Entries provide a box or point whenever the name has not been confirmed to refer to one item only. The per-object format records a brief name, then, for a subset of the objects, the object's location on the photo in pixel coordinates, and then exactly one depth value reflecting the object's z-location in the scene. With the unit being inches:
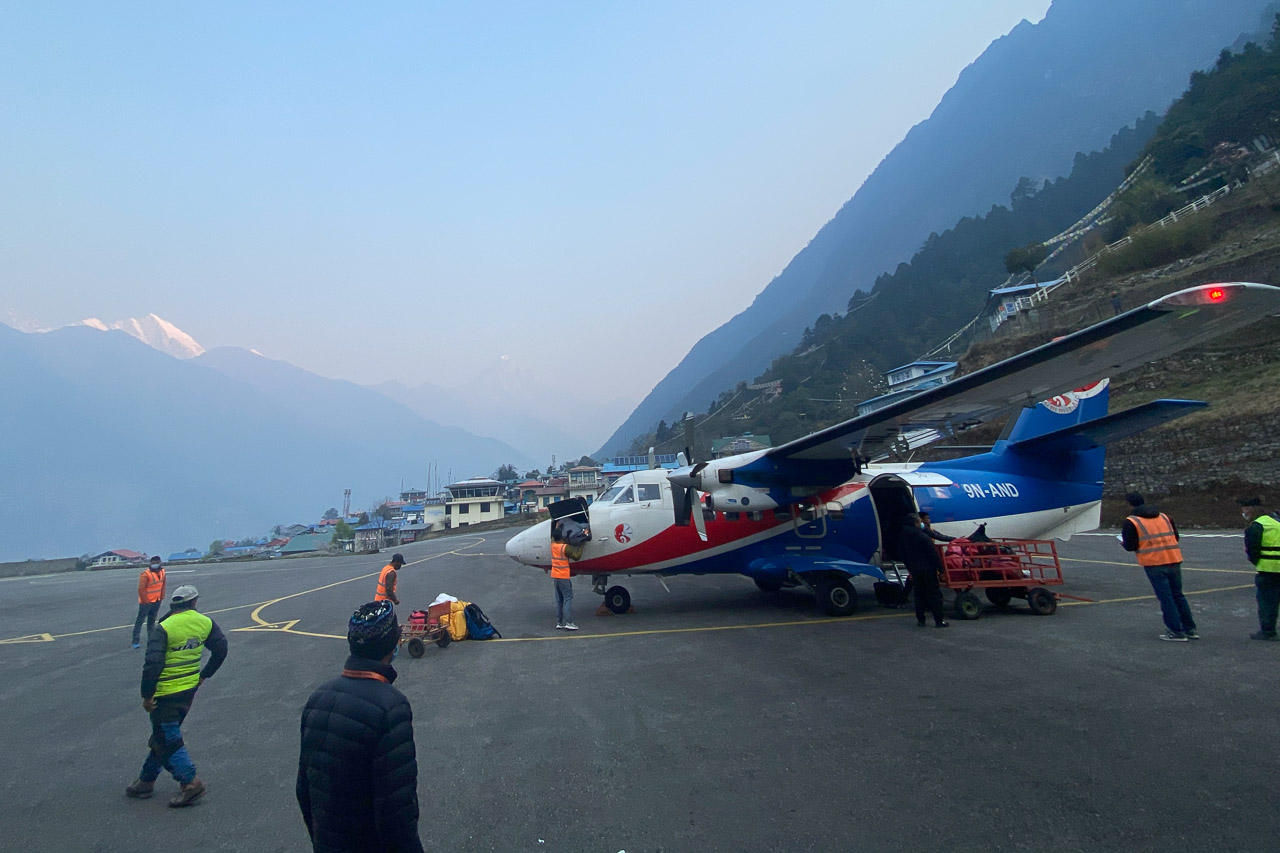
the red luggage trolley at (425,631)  328.5
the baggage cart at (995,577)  345.4
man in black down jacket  89.4
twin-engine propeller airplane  369.7
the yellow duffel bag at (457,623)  353.7
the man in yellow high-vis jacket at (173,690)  167.0
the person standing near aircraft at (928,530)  337.1
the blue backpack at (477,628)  358.0
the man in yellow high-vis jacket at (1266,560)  247.3
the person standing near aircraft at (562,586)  377.1
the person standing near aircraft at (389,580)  344.8
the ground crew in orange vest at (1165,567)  261.9
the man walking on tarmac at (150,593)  382.3
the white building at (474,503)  2886.3
